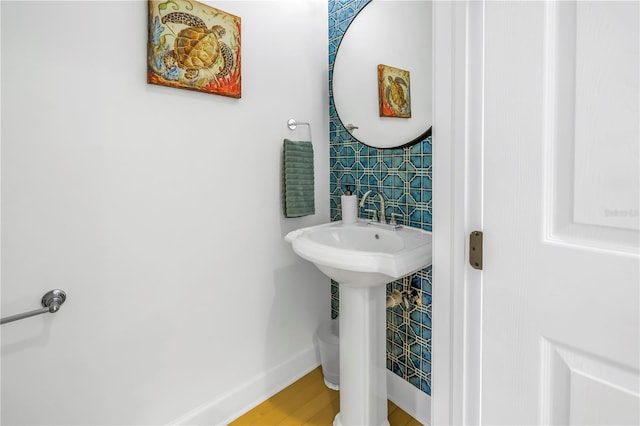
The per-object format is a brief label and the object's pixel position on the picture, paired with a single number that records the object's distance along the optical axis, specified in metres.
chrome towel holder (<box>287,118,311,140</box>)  1.67
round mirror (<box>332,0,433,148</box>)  1.40
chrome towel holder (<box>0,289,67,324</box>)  0.99
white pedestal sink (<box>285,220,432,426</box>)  1.20
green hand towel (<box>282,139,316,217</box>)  1.61
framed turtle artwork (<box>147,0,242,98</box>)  1.21
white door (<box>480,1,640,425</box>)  0.58
